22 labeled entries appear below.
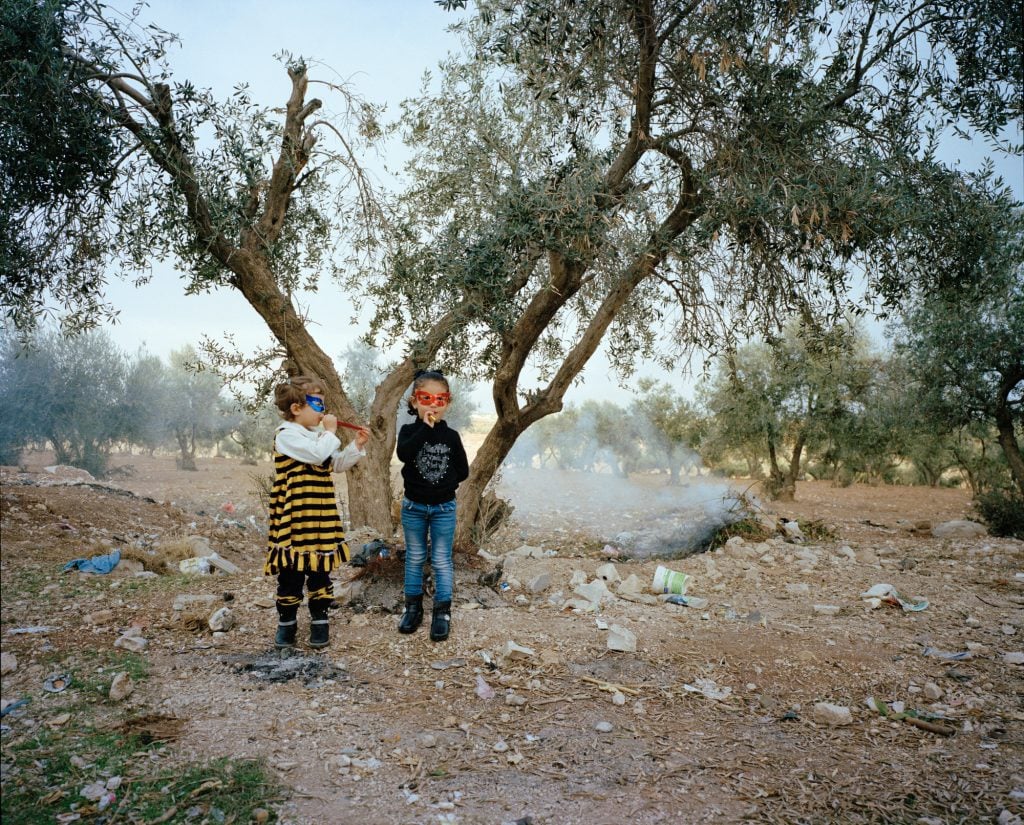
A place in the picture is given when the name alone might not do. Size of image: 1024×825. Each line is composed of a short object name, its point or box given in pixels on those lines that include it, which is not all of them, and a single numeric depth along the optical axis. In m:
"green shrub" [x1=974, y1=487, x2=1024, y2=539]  12.93
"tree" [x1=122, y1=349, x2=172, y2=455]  21.09
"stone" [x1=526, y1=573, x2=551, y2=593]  7.23
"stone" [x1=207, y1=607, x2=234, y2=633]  5.26
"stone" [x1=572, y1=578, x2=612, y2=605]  6.79
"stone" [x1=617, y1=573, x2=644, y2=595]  7.36
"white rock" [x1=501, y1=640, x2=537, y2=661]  5.08
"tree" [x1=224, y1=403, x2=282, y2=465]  25.67
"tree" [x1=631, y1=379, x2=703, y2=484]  21.70
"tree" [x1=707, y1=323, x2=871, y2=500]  17.33
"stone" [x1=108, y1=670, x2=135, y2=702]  3.81
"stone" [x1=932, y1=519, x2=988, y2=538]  13.12
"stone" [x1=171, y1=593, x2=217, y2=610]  5.75
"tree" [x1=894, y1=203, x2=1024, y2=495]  13.27
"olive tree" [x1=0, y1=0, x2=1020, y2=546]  6.32
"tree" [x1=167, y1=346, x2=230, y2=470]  23.95
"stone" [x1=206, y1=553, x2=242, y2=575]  7.52
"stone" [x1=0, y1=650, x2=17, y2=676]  3.21
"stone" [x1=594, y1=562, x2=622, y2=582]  7.97
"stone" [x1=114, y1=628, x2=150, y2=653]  4.58
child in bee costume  4.82
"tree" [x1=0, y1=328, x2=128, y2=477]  17.86
